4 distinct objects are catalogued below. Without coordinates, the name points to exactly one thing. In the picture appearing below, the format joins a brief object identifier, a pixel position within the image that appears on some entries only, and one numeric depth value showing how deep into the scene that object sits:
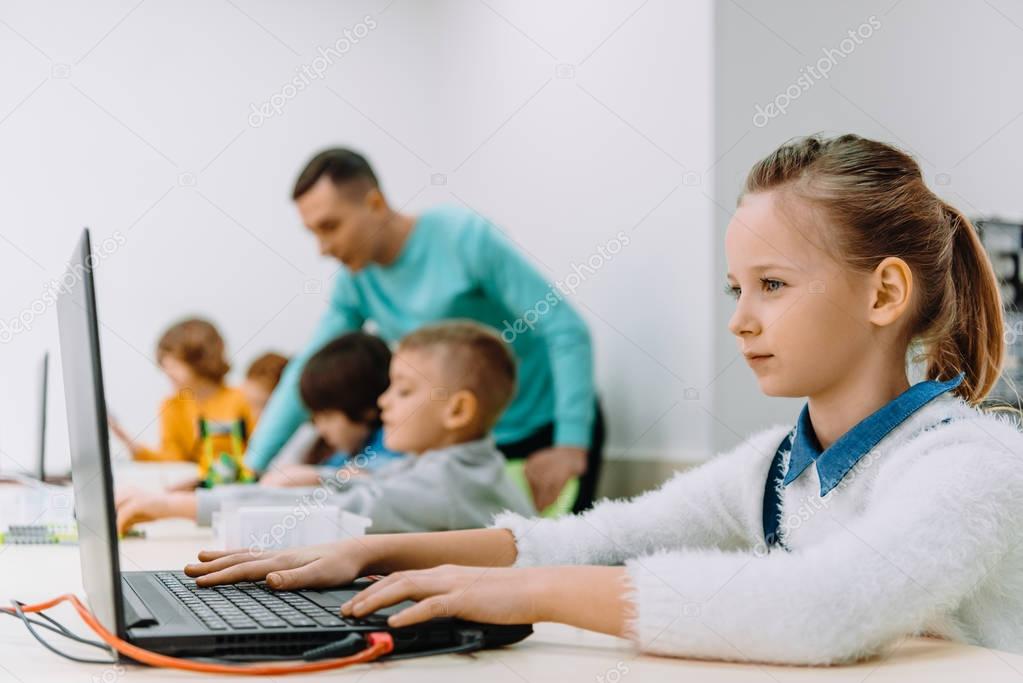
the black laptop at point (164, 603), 0.62
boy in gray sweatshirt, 1.51
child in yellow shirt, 3.76
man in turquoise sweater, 2.63
